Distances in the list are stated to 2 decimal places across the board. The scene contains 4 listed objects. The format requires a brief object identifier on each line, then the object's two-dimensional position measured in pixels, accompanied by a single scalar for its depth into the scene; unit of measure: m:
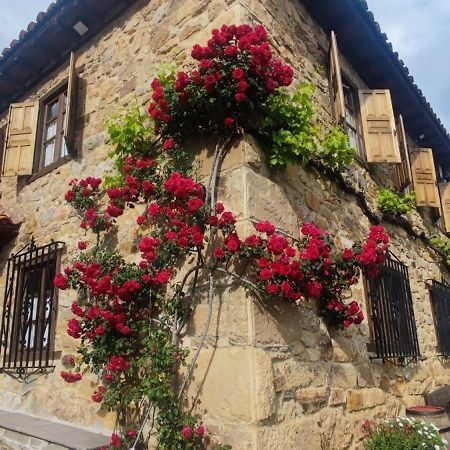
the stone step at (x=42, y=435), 3.26
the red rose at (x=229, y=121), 3.22
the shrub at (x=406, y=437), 3.46
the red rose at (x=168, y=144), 3.52
